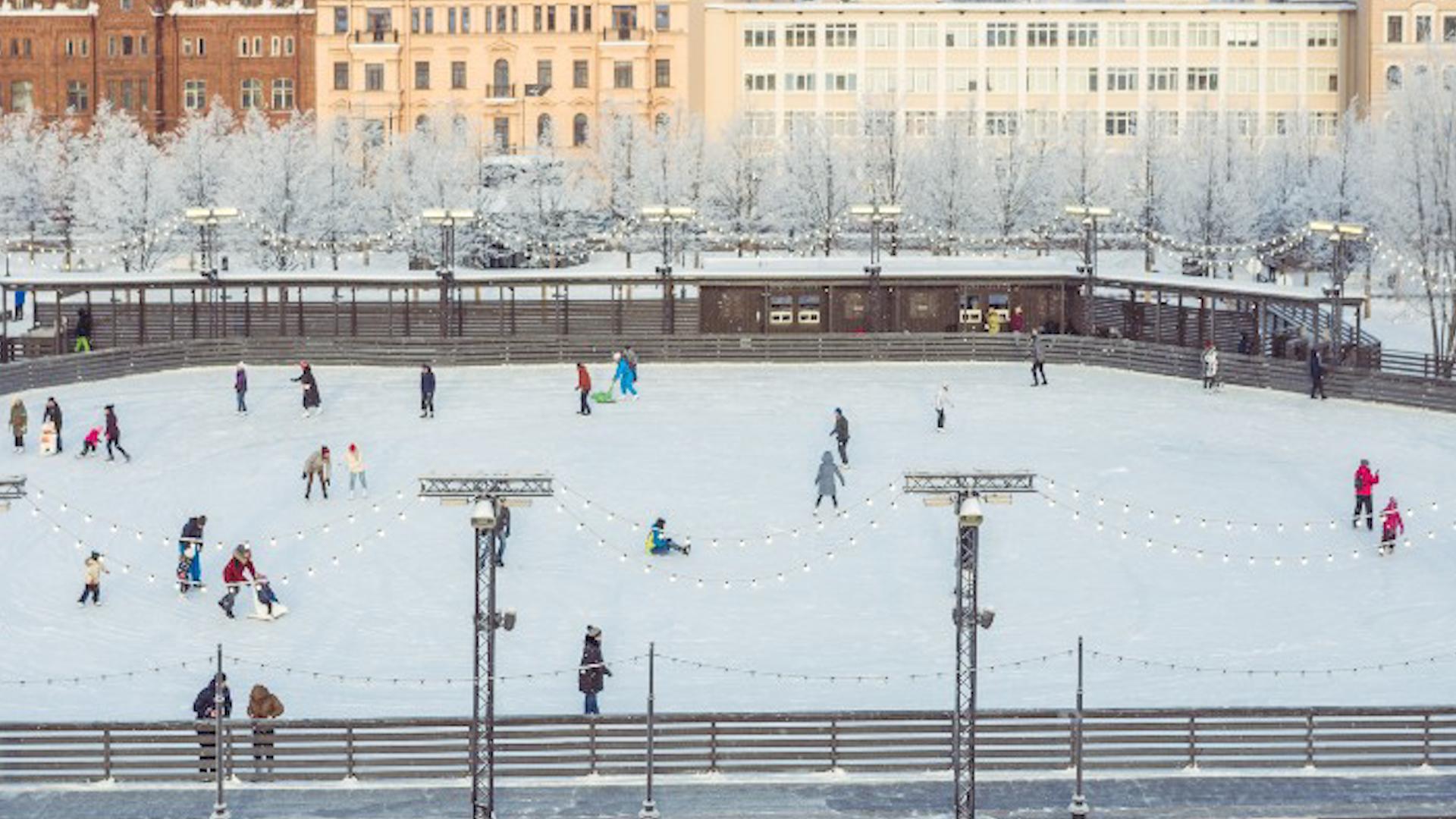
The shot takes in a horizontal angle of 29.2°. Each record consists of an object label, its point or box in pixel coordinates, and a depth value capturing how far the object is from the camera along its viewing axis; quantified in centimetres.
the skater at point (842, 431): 5369
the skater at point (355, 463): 5075
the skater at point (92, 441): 5484
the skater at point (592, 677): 3616
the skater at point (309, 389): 6050
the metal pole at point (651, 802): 3094
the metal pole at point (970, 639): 3017
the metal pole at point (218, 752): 3078
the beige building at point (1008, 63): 13038
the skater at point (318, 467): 5075
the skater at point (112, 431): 5401
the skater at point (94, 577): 4291
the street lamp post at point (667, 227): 7495
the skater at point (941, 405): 5850
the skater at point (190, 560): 4378
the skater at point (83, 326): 7212
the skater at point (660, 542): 4606
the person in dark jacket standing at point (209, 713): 3198
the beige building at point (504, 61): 13038
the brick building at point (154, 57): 13700
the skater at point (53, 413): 5525
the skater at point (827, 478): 4984
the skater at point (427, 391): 6009
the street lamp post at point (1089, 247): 7481
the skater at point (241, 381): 6069
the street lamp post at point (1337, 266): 6588
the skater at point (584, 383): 6088
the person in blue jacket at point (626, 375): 6366
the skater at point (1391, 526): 4641
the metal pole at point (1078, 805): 3078
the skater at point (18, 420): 5562
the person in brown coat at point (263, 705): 3378
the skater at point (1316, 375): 6401
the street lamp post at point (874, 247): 7506
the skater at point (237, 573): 4206
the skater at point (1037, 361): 6625
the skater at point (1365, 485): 4800
